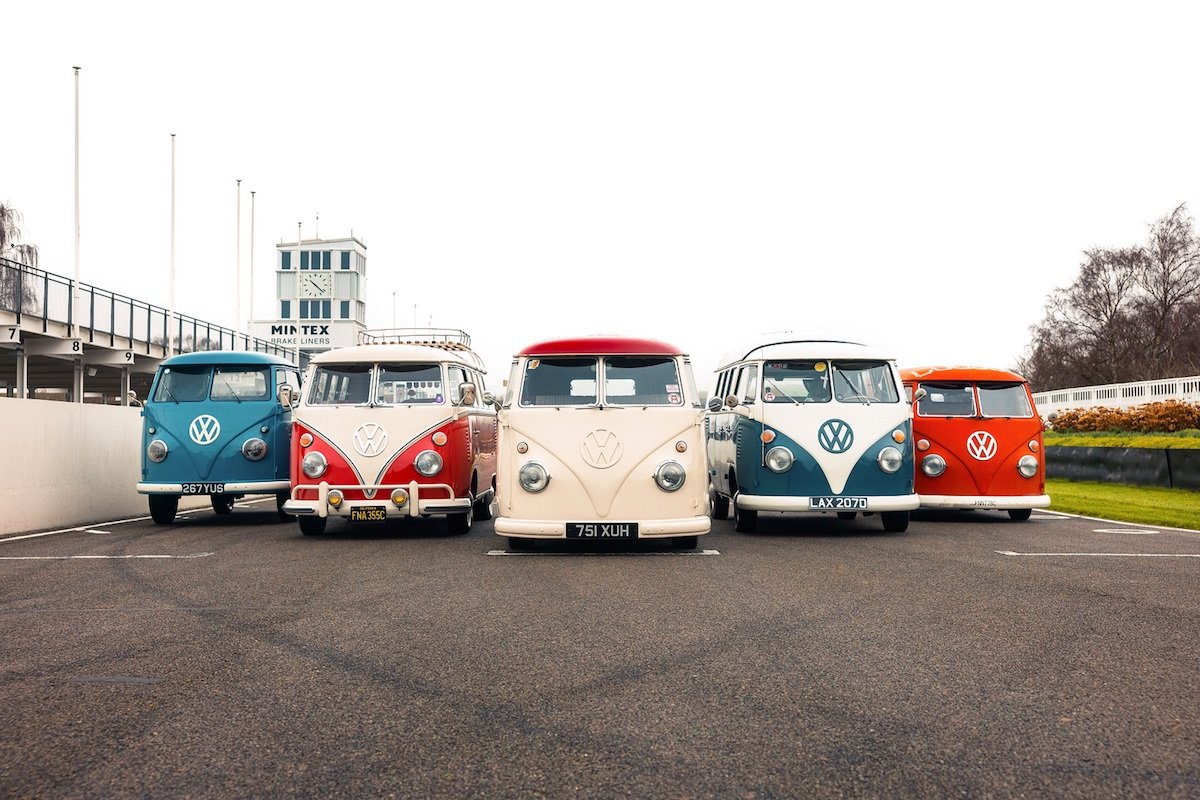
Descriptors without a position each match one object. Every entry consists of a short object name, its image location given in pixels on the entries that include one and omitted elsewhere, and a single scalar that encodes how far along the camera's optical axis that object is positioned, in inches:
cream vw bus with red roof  437.1
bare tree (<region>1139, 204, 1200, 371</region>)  2699.3
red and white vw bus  517.0
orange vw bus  597.9
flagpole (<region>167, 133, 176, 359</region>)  1569.9
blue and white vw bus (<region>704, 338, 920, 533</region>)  525.0
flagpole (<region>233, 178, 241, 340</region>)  1817.2
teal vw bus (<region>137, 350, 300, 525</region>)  604.1
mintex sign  3978.8
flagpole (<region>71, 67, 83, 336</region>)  1212.5
